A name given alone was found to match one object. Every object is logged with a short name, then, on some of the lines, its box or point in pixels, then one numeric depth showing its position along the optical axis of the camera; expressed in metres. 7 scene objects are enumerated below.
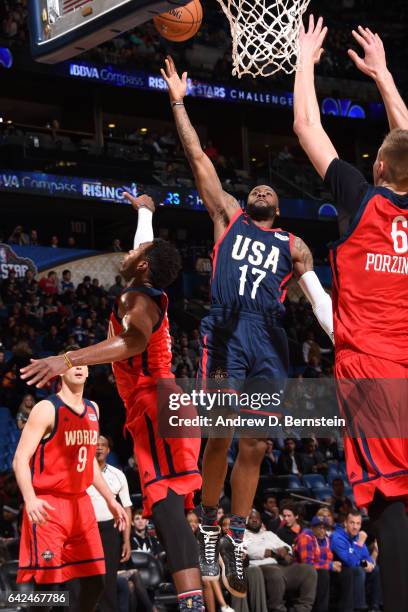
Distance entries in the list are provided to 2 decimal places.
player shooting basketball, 5.37
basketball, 6.33
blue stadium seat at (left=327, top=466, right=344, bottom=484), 14.51
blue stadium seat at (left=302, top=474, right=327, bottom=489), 13.85
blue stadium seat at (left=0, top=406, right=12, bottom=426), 12.94
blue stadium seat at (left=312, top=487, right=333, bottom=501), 13.46
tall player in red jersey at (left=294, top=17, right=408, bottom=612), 3.55
